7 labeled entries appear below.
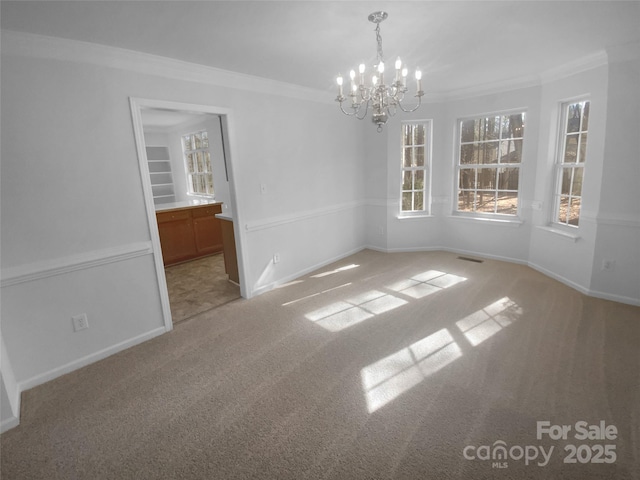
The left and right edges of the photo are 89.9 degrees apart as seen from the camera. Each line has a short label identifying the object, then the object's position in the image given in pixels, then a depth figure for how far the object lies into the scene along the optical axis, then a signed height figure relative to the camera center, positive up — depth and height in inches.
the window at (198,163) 252.4 +15.7
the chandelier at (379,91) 84.4 +22.7
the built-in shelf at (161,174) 282.2 +8.9
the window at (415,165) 199.9 +3.8
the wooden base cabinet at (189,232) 196.5 -31.6
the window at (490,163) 176.2 +3.0
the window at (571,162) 143.7 +1.1
